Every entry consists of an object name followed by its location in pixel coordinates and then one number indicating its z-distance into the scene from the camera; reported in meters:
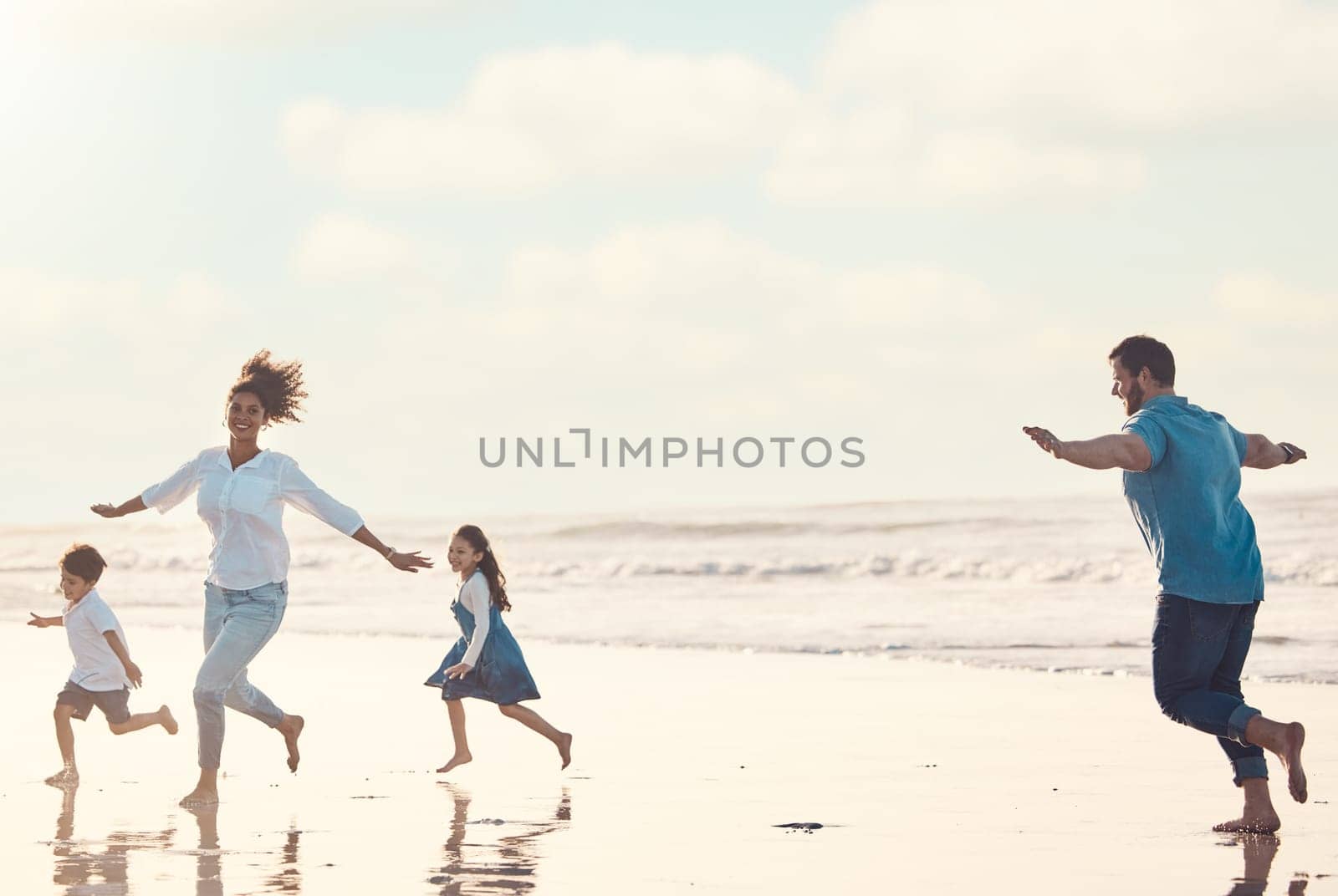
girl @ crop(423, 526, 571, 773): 18.27
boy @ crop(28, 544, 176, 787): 17.75
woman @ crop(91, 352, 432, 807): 15.59
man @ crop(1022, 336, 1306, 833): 13.60
